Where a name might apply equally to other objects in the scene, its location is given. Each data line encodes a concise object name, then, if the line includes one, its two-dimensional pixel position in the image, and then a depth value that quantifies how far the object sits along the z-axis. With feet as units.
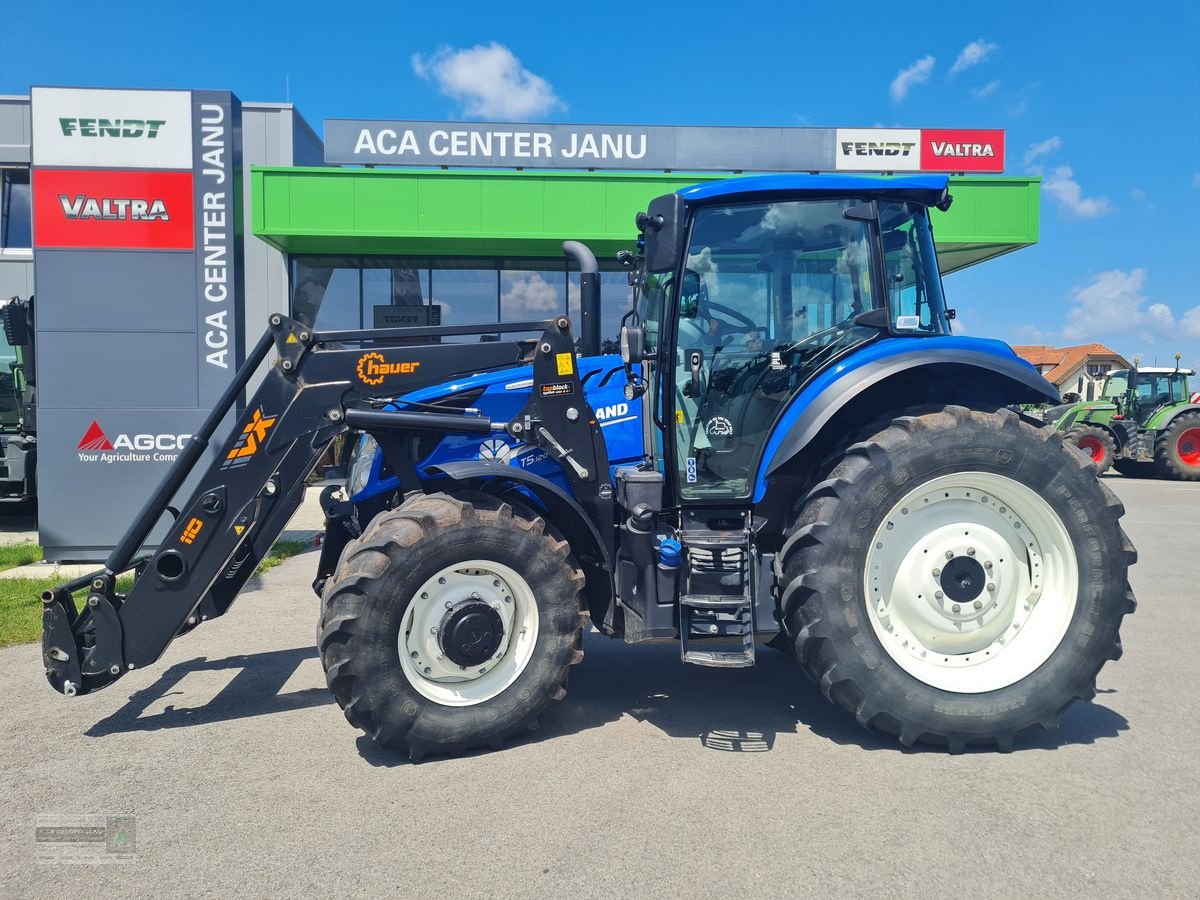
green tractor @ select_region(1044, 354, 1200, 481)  56.95
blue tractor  11.87
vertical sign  26.71
